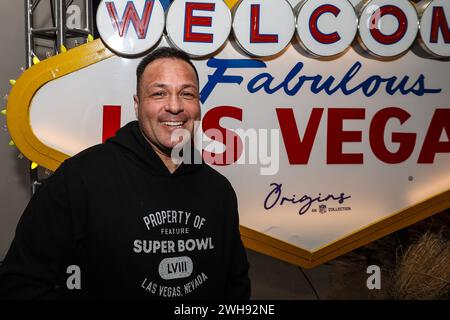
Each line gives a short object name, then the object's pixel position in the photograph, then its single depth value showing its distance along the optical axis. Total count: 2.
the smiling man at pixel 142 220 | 1.10
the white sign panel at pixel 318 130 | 2.02
